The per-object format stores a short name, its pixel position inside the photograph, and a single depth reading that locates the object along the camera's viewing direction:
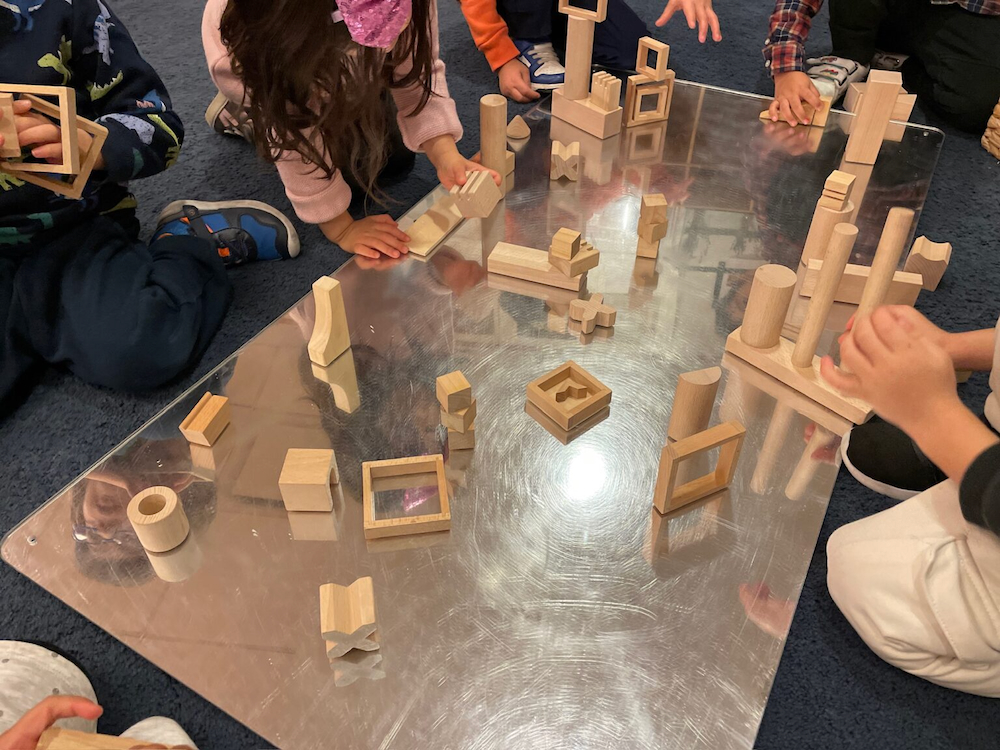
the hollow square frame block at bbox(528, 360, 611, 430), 0.77
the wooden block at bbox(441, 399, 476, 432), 0.74
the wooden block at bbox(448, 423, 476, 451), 0.76
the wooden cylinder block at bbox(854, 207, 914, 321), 0.66
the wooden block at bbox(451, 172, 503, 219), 0.98
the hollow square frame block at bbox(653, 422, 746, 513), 0.66
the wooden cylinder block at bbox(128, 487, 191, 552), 0.66
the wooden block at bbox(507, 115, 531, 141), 1.23
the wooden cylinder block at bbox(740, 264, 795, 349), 0.78
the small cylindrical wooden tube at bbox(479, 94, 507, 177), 1.08
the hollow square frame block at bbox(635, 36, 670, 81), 1.19
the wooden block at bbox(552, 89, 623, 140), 1.21
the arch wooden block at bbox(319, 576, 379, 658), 0.60
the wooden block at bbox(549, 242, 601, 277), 0.92
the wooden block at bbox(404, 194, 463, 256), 1.02
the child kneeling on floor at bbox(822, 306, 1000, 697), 0.59
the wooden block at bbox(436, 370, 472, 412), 0.73
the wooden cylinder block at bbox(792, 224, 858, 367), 0.71
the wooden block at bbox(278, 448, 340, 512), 0.69
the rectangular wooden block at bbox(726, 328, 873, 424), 0.79
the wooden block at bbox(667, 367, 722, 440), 0.71
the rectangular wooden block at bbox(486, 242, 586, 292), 0.94
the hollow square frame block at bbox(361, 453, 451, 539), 0.69
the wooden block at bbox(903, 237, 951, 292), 1.01
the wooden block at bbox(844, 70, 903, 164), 1.11
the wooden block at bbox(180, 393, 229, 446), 0.76
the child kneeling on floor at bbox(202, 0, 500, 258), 0.79
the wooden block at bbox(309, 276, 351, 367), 0.81
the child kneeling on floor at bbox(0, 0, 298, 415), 0.92
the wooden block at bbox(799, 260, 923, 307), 0.93
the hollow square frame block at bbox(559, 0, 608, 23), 1.12
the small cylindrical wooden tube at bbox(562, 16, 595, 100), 1.15
